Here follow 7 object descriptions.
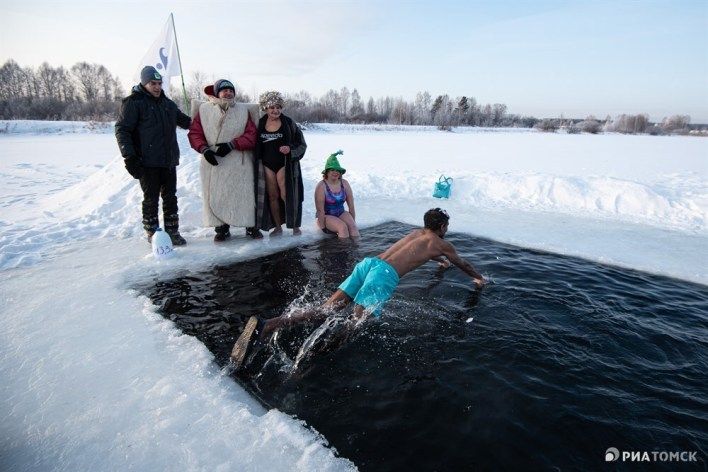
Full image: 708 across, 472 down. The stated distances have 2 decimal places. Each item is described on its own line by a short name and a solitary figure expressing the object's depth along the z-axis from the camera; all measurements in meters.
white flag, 6.86
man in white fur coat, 4.67
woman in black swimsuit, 4.82
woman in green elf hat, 5.43
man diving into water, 2.67
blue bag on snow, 8.37
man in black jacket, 4.24
